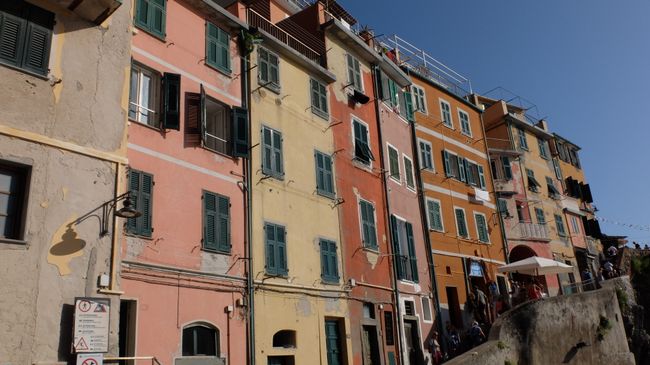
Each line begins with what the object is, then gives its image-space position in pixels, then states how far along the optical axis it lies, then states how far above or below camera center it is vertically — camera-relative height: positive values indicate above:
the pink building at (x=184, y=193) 12.23 +4.01
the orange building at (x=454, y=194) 24.12 +6.92
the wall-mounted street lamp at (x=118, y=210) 10.34 +2.88
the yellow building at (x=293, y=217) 15.31 +4.06
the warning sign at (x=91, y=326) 9.59 +0.85
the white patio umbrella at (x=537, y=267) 22.62 +2.96
